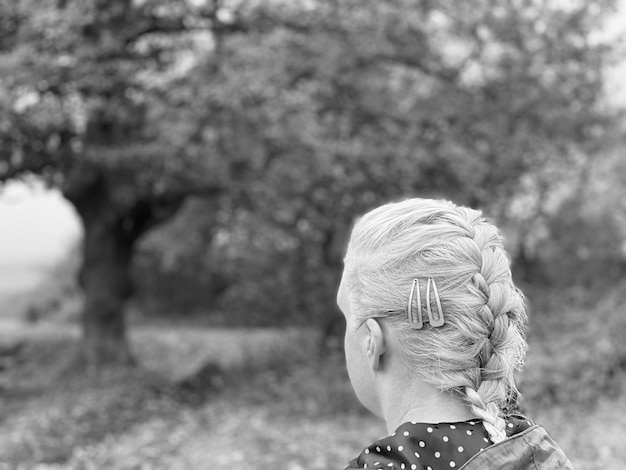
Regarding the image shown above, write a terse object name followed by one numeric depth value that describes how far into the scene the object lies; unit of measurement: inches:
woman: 59.5
